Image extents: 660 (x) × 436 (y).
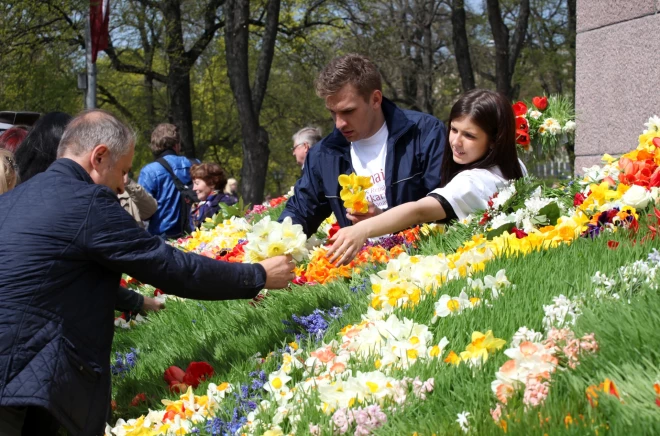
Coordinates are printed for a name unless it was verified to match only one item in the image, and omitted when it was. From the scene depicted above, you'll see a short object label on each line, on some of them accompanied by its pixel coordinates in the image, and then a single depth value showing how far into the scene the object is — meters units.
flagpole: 14.12
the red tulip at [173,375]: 3.37
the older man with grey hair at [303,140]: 8.82
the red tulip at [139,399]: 3.42
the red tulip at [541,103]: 5.79
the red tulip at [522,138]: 5.57
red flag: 13.89
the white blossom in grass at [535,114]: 5.76
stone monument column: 5.70
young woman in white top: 4.05
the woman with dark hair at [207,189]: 8.88
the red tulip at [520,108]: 5.69
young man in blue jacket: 4.43
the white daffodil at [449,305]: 2.87
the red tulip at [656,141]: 3.82
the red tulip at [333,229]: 5.20
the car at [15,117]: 8.00
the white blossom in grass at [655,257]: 2.80
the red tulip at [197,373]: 3.29
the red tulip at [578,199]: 3.92
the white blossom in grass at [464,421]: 2.05
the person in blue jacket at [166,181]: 8.17
